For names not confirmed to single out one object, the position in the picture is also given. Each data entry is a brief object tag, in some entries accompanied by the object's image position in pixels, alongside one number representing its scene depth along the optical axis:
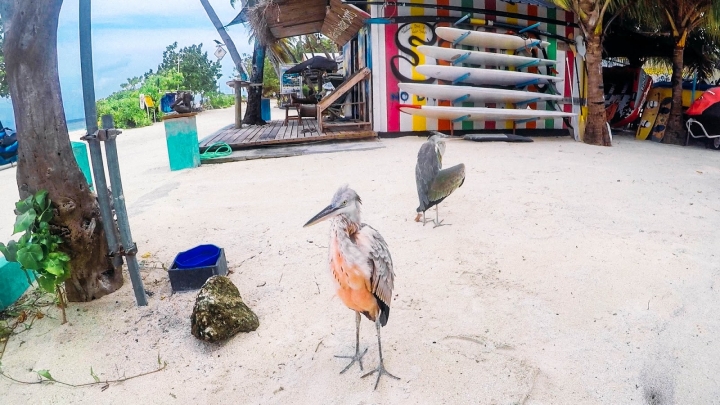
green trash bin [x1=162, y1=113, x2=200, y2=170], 6.65
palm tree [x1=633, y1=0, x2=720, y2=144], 8.24
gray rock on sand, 2.49
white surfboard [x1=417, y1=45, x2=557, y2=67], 8.02
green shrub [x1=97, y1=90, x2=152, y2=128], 17.66
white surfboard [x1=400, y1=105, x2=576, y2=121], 7.98
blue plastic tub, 3.09
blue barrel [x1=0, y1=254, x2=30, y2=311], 2.86
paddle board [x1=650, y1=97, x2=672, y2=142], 9.53
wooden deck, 7.88
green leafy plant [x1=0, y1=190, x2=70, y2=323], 2.55
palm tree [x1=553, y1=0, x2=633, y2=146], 7.93
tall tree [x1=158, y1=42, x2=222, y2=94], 26.52
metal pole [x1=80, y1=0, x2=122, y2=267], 2.66
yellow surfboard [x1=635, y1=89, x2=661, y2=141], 9.89
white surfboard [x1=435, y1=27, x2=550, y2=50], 8.23
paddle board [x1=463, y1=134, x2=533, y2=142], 8.12
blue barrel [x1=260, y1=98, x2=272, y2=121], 14.04
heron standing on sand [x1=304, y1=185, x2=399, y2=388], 1.98
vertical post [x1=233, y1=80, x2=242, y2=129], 10.52
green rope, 7.20
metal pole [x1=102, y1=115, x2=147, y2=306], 2.74
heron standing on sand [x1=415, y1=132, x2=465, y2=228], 3.81
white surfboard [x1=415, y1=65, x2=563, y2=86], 7.96
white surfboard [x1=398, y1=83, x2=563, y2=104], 7.98
